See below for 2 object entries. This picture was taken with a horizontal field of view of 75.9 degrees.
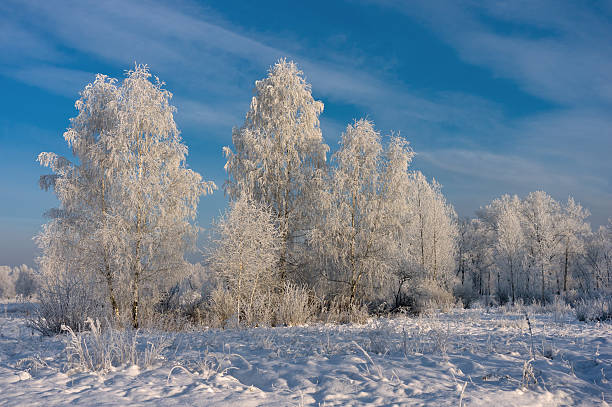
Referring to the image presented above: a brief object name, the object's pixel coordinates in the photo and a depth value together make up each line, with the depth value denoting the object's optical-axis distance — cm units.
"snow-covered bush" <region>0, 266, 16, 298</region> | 5503
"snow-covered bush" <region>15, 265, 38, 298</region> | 5345
